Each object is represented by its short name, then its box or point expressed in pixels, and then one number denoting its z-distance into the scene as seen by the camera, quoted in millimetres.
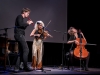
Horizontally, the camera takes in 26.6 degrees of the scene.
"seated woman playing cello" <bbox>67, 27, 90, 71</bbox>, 6160
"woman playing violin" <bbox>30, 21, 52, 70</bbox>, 6254
